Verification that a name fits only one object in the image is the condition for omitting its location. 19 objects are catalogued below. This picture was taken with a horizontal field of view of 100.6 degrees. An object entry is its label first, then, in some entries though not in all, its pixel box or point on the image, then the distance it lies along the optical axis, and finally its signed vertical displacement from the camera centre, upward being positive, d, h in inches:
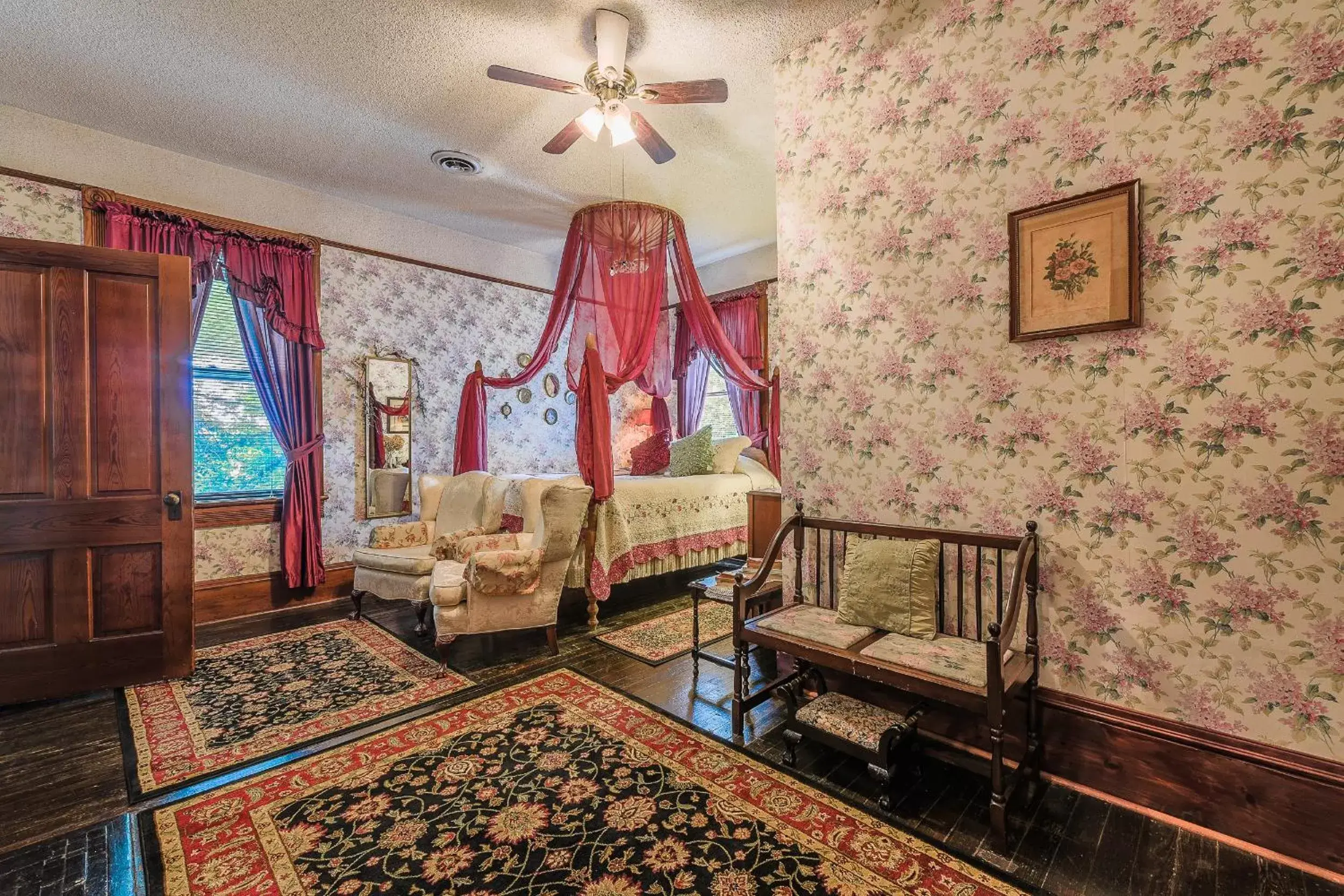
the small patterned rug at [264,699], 87.8 -48.7
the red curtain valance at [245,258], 142.3 +51.8
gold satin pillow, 86.1 -23.4
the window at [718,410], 248.7 +14.6
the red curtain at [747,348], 226.8 +38.5
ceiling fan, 103.0 +67.2
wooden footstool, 74.4 -40.8
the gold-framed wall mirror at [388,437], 183.9 +2.2
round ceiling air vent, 153.7 +79.4
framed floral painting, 74.4 +24.5
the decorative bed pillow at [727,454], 206.4 -4.5
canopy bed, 145.5 +26.0
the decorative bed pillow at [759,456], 221.0 -5.5
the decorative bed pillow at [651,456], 214.8 -5.4
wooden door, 104.4 -4.7
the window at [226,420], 158.2 +7.0
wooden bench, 69.1 -29.9
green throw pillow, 203.8 -4.4
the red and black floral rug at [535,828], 62.0 -48.5
